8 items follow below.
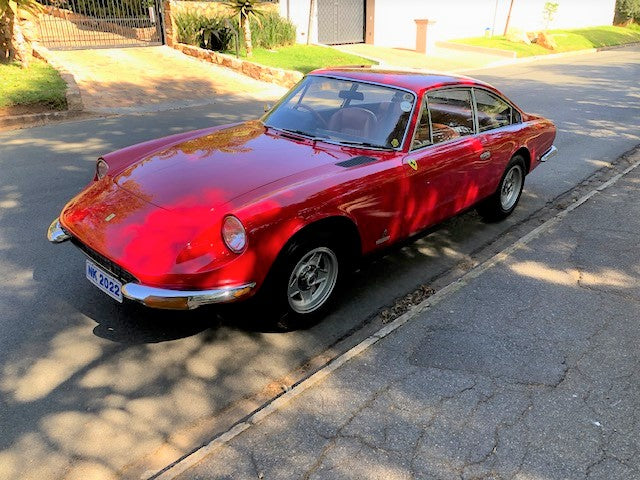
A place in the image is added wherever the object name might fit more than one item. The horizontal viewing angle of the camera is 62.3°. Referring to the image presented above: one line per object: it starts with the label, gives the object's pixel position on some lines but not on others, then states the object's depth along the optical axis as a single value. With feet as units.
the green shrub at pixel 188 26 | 52.60
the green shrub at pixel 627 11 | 130.11
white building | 71.26
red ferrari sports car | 9.86
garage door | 72.43
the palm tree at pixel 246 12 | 51.31
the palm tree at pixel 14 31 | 34.43
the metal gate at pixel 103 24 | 51.11
